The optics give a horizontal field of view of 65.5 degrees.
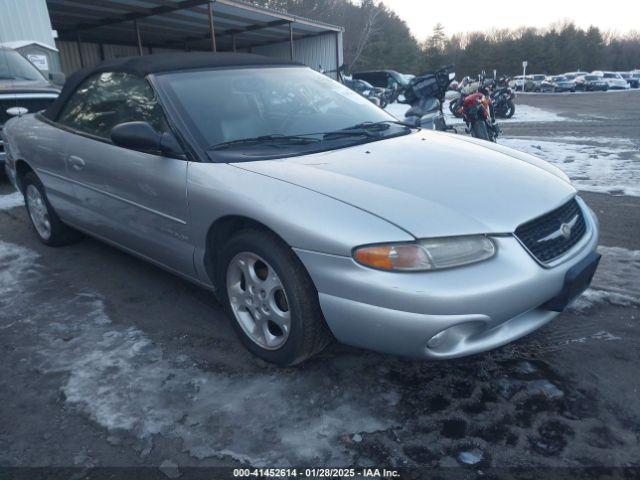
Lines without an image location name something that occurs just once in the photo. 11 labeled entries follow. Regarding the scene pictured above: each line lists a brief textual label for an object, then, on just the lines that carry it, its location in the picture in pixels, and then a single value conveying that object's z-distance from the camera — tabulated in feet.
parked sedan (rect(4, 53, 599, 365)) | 6.43
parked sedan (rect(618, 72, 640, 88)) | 135.85
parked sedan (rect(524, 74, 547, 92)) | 137.80
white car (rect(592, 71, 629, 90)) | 125.18
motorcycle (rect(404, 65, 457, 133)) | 26.03
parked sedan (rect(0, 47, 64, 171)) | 20.97
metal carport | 45.75
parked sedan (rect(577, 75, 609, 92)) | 121.29
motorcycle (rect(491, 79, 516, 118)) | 47.13
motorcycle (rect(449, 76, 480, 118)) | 27.94
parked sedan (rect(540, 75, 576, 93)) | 125.80
